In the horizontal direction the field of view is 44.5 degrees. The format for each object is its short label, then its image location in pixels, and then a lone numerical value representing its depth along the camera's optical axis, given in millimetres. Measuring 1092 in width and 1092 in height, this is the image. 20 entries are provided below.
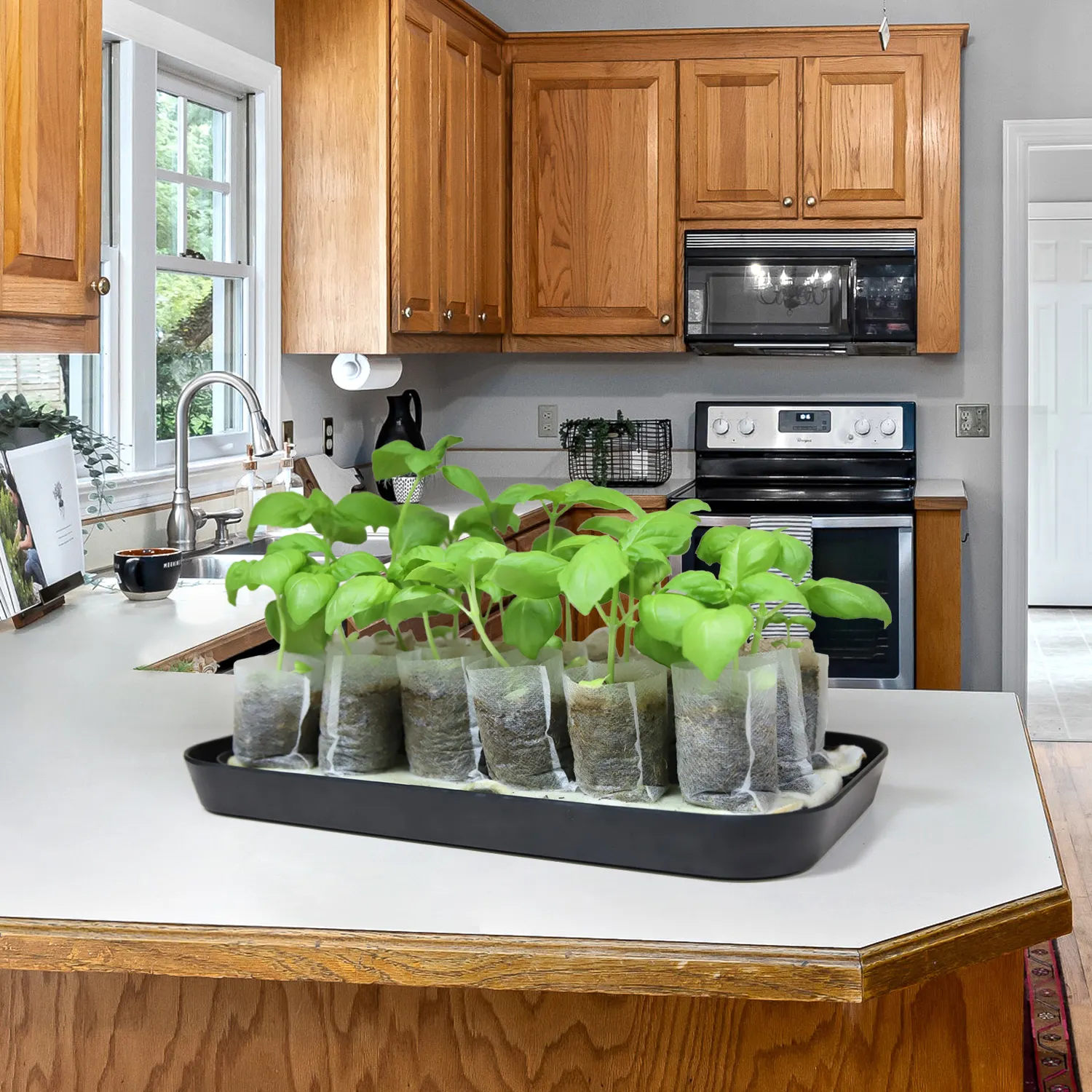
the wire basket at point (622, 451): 4270
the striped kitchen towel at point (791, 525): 3697
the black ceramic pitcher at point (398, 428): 3883
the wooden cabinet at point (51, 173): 1805
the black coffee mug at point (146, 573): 2268
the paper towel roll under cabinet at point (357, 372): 3545
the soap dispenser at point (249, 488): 2979
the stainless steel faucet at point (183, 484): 2744
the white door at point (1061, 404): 6488
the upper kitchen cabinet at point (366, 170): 3340
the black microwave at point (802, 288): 4023
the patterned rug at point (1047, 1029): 2227
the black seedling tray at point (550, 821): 854
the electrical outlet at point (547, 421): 4570
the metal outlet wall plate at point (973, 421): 4316
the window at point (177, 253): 2814
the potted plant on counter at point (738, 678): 835
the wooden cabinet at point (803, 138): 3996
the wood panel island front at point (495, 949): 777
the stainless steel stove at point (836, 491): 3777
